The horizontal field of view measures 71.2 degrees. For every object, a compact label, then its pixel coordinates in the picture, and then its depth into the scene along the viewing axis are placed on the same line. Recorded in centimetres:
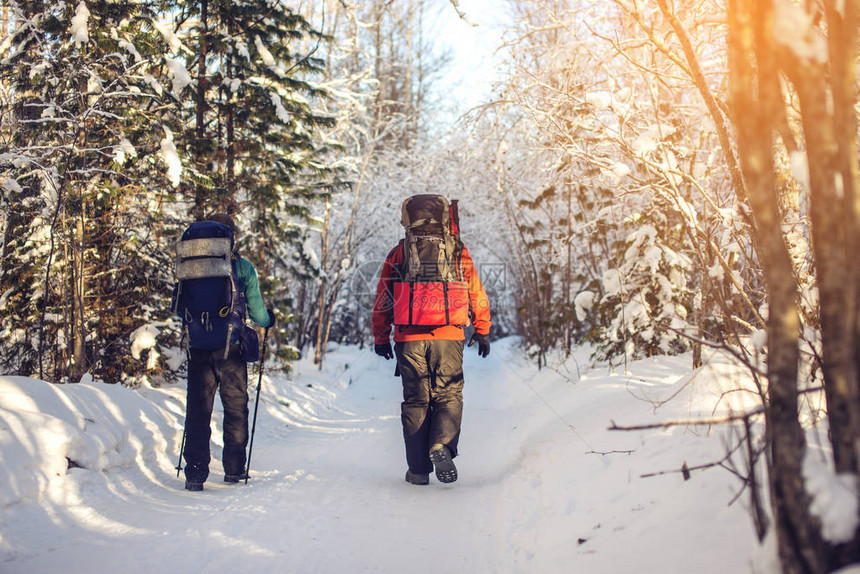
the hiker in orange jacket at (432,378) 461
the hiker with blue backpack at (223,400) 453
